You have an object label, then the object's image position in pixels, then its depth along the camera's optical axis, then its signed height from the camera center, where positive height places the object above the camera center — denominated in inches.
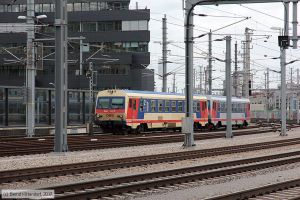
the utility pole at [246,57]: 2901.6 +323.3
